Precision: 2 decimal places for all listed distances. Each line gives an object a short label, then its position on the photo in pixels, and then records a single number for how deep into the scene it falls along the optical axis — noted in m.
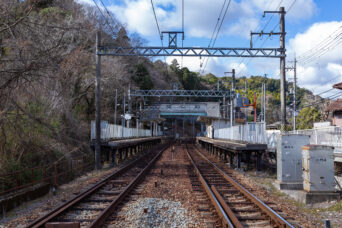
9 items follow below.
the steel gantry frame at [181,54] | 16.81
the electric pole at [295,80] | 31.97
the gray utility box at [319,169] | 9.07
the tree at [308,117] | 43.14
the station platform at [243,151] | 14.98
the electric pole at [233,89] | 29.74
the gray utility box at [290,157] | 10.83
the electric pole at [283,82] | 17.11
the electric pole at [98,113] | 17.06
